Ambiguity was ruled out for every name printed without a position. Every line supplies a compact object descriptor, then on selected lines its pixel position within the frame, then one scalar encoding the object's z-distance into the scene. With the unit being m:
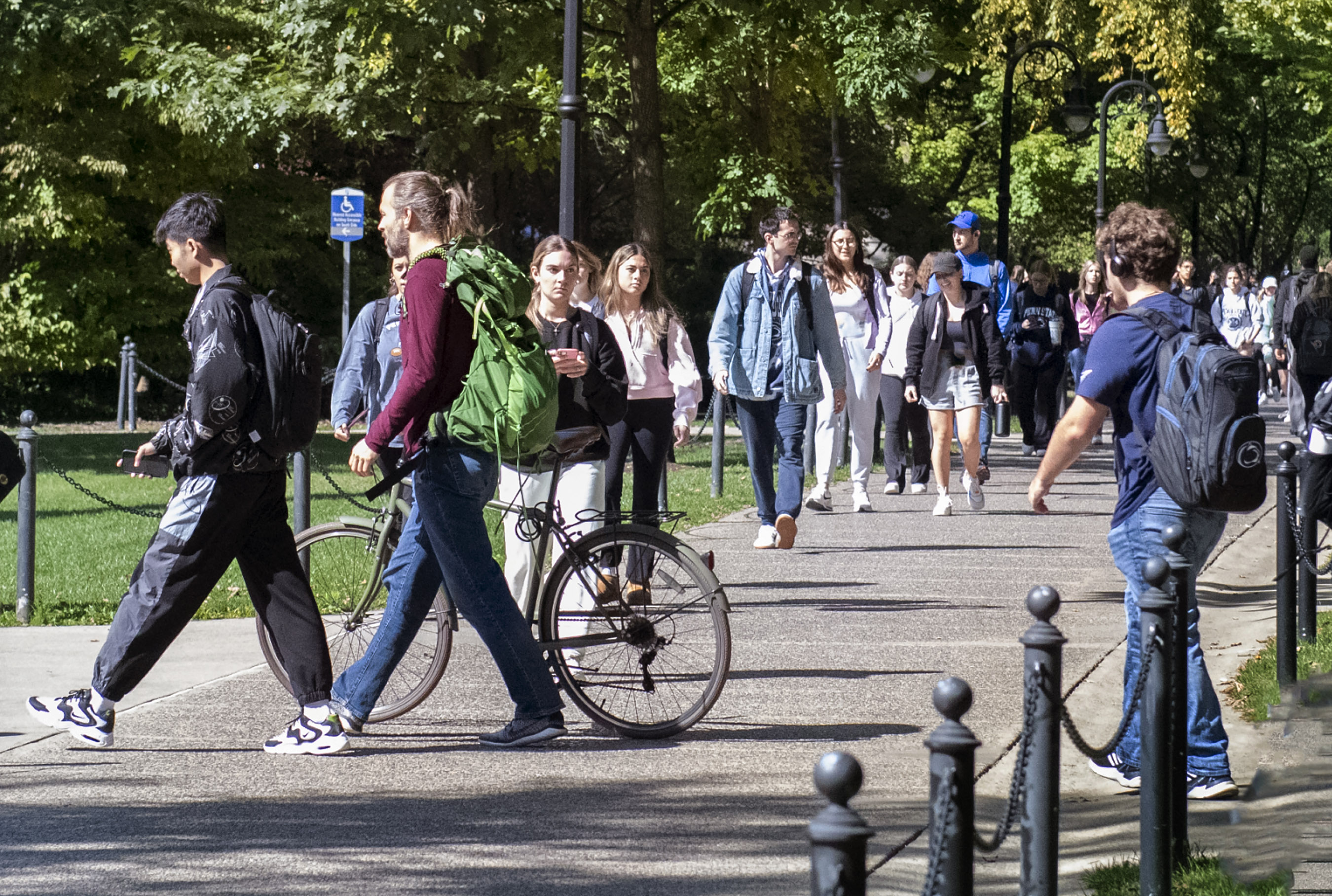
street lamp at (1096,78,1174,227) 58.91
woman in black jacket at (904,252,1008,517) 27.23
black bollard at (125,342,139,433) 52.99
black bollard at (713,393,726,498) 29.97
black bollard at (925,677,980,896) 6.12
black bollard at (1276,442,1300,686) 14.19
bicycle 12.73
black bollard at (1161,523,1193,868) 9.27
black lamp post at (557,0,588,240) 20.81
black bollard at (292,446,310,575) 17.17
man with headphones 11.12
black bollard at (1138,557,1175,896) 8.70
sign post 44.12
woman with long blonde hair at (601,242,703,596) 17.75
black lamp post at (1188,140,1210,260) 82.62
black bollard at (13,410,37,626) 17.61
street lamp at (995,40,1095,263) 48.44
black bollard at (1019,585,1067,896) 7.59
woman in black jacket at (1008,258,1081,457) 37.72
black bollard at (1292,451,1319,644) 16.19
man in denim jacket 22.08
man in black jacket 12.14
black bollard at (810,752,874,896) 5.25
